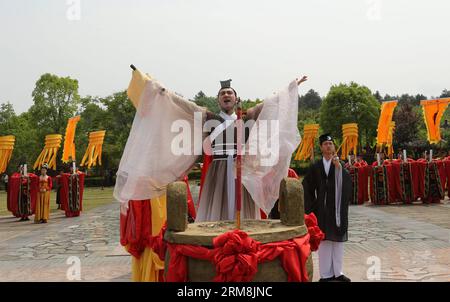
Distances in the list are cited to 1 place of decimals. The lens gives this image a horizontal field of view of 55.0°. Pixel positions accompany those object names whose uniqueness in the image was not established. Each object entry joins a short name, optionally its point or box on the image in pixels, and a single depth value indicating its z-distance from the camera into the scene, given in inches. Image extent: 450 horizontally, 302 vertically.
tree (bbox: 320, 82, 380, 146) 1729.8
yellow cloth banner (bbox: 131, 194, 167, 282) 176.4
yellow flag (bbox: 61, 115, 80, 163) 603.5
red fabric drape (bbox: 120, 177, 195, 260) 178.5
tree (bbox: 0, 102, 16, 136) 1840.6
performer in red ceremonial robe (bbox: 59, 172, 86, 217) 572.1
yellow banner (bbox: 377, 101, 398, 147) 596.2
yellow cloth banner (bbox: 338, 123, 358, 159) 589.8
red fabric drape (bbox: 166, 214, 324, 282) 118.6
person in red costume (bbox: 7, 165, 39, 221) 559.5
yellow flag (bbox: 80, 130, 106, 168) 672.4
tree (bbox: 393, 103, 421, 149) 1706.4
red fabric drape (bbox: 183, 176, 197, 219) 194.2
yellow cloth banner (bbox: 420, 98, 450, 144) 557.9
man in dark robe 210.2
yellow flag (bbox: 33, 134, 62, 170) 571.8
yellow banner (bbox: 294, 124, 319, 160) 500.0
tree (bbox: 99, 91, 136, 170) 1651.1
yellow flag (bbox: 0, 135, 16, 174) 553.0
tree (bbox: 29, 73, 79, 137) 1496.1
